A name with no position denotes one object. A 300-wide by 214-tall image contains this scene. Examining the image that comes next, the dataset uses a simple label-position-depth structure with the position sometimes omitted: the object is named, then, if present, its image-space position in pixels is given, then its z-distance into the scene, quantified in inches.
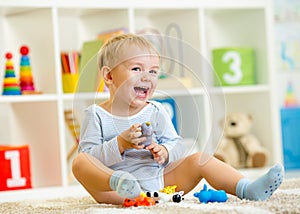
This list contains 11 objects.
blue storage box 153.2
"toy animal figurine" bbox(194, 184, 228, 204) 75.0
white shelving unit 119.9
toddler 75.2
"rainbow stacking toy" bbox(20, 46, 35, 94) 118.8
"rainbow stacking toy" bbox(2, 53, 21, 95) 117.1
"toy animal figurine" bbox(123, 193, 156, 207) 73.7
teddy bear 137.6
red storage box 113.6
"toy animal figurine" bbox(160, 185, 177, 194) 78.6
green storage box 135.7
